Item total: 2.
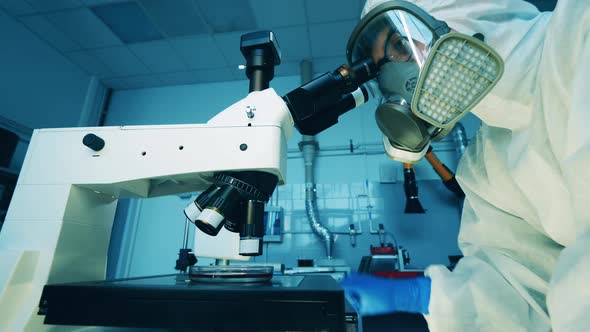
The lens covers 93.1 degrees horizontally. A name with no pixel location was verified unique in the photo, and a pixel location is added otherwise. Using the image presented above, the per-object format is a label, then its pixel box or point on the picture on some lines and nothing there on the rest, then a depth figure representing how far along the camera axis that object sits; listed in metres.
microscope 0.47
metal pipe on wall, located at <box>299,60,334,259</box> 1.97
